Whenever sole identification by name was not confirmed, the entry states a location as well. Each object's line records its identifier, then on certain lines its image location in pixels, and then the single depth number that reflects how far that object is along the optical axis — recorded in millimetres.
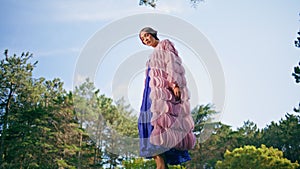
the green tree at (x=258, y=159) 17062
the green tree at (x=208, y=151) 22519
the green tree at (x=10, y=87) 19641
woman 3240
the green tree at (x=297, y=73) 13859
